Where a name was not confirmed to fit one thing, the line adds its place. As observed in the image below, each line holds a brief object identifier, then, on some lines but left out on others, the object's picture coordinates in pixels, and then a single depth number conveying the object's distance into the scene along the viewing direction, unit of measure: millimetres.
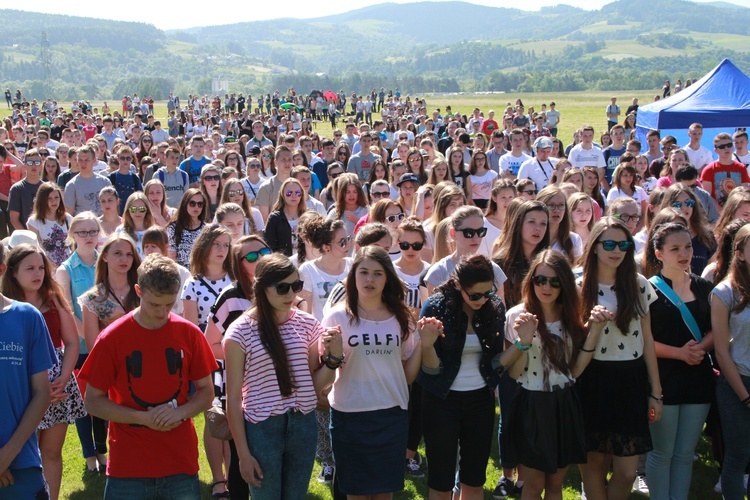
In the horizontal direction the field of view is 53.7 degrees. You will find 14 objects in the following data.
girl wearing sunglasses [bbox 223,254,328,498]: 3881
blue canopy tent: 15891
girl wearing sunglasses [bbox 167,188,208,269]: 7160
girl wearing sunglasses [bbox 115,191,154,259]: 7094
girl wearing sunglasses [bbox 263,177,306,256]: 7625
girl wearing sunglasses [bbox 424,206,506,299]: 5121
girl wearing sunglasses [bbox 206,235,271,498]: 4586
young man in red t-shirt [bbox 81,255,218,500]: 3758
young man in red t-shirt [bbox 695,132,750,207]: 9414
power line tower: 149225
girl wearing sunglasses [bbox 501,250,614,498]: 4301
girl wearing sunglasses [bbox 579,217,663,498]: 4441
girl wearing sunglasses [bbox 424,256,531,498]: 4266
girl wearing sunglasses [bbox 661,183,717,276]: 6305
